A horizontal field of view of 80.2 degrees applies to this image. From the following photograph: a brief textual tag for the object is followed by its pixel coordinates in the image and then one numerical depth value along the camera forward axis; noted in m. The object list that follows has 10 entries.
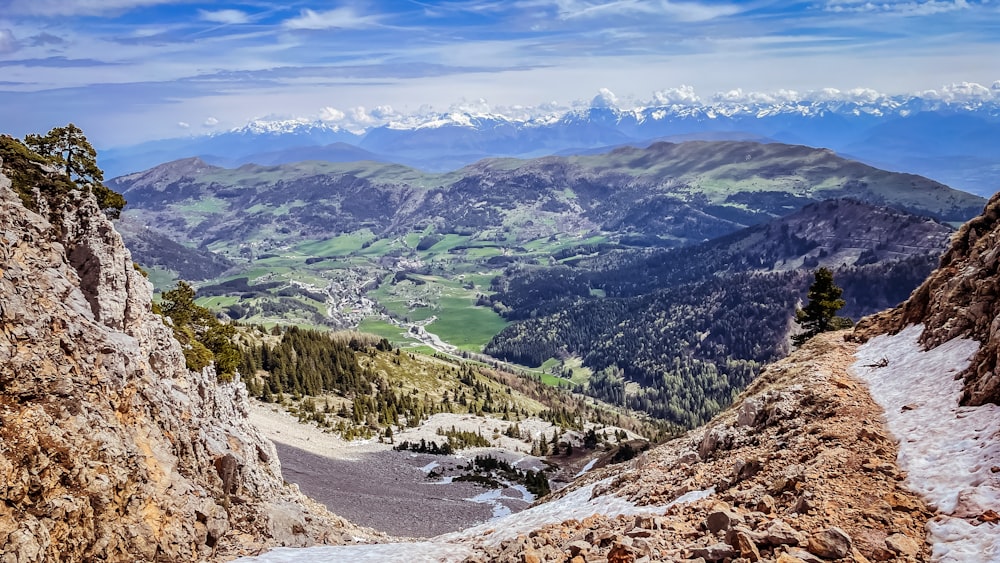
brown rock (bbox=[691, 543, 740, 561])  15.06
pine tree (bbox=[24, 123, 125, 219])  34.47
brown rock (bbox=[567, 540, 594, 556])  17.27
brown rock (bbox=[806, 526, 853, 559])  14.47
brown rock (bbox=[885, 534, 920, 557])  14.84
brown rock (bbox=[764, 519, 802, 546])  15.17
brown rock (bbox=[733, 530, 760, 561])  14.68
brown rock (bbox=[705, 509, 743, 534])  16.77
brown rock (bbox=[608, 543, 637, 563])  15.98
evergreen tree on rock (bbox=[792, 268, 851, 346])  66.50
